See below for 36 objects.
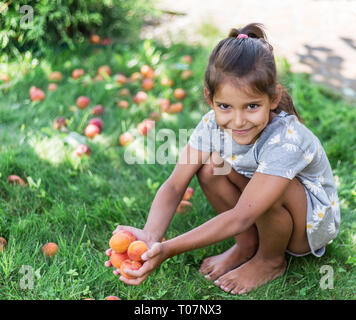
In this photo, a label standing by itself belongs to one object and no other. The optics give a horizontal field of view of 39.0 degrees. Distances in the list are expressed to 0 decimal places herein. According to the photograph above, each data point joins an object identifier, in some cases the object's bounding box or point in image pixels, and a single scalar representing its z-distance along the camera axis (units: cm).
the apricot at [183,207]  269
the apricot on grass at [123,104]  371
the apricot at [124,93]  385
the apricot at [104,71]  400
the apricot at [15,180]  279
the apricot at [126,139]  331
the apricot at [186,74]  400
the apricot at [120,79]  393
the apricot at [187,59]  418
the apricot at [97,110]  362
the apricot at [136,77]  399
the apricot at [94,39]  441
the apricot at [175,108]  369
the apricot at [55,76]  397
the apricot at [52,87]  385
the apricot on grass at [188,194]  278
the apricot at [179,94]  384
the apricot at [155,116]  359
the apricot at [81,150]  311
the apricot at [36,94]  373
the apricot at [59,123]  340
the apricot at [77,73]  400
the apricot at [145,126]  341
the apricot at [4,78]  389
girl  192
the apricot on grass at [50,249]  235
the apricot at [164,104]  367
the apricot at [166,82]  392
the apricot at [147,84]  390
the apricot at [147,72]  404
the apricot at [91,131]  336
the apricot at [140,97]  374
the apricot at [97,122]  342
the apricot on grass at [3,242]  233
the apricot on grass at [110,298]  209
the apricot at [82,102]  368
